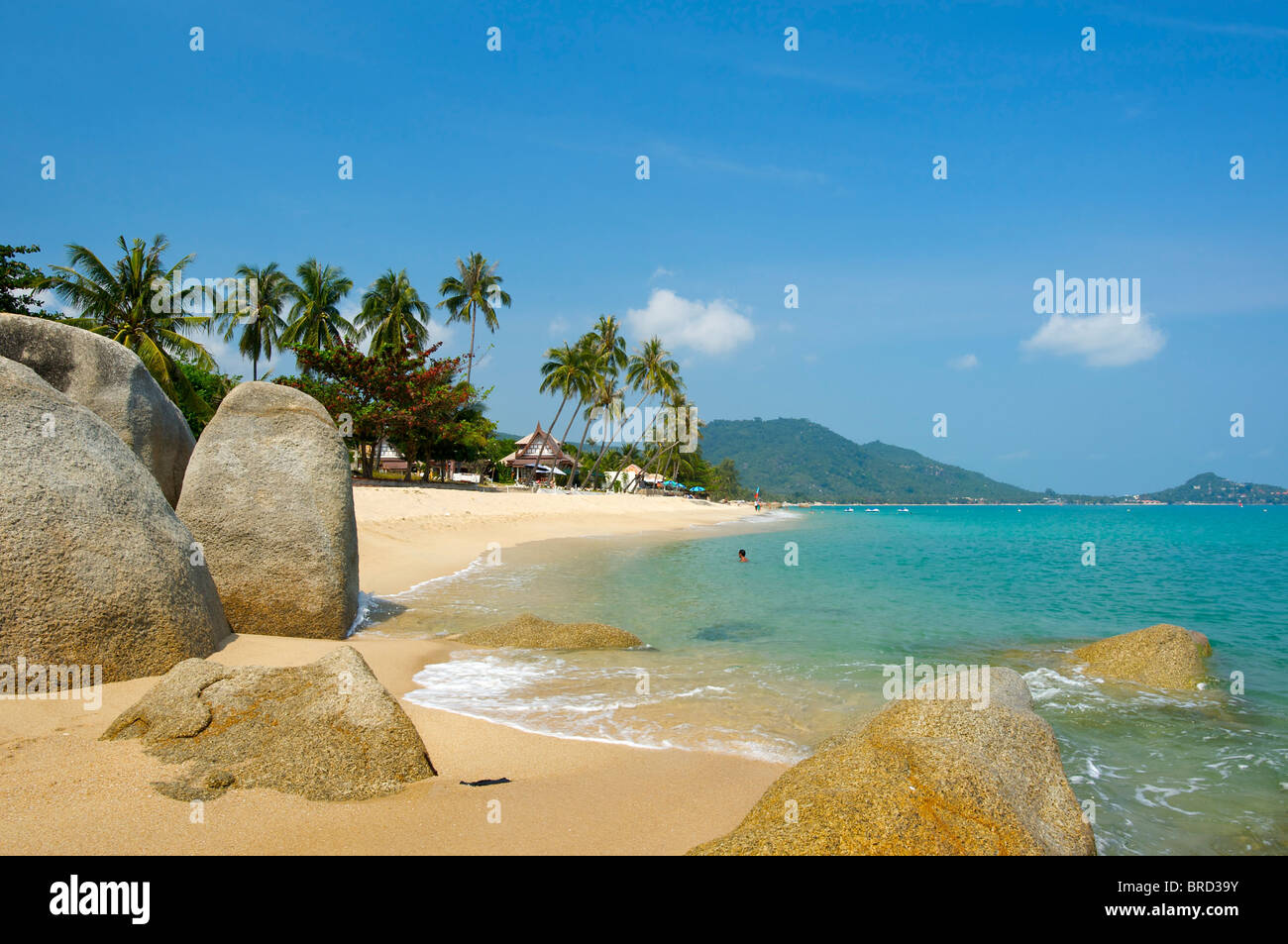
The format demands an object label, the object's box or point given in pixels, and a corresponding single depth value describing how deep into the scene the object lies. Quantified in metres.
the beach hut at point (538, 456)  62.84
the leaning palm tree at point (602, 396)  58.38
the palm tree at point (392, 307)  49.06
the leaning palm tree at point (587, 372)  55.79
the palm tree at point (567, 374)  55.22
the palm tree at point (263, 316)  46.06
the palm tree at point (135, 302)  28.02
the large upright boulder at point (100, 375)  9.19
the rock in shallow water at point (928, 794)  3.47
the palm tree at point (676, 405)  76.77
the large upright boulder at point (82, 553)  5.51
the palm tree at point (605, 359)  59.09
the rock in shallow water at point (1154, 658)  9.73
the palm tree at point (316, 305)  47.16
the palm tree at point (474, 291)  54.50
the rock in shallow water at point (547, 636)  10.30
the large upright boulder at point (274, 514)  8.62
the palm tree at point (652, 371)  65.25
